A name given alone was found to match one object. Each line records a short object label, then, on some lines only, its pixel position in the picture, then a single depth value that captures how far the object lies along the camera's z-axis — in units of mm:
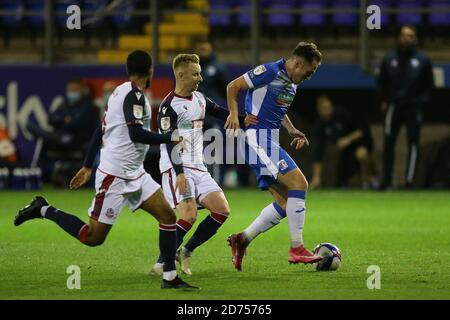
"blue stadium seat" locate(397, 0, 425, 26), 21125
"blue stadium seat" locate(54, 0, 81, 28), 20859
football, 9633
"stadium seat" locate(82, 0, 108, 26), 21438
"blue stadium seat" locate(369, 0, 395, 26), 21094
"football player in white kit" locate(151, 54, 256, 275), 9586
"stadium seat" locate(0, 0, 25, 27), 22172
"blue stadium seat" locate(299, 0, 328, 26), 21375
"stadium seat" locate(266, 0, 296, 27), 21547
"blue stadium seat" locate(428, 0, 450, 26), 20891
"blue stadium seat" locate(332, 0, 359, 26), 21227
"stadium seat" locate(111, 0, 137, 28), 21531
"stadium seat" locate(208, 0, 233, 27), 21938
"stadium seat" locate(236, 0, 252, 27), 21791
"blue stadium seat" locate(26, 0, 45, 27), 22188
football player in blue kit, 9820
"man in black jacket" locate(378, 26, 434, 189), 18344
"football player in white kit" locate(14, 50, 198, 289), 8430
